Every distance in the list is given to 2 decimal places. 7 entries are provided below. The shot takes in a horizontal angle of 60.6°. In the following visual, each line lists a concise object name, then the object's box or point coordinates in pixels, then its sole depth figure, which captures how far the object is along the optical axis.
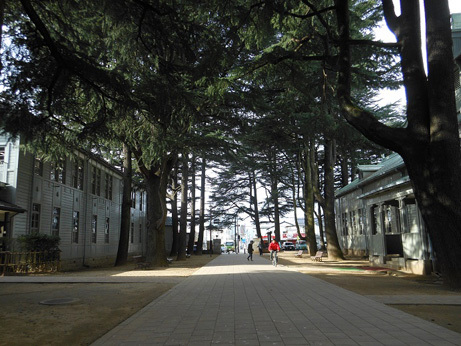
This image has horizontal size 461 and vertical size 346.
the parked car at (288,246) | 63.88
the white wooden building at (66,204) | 18.05
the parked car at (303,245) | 52.61
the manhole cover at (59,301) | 9.17
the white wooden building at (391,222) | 16.70
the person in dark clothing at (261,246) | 38.56
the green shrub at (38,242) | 17.34
